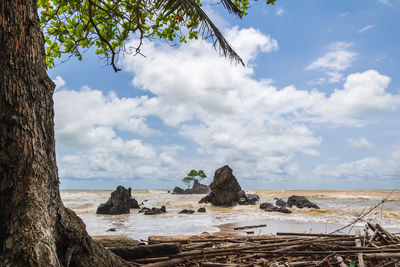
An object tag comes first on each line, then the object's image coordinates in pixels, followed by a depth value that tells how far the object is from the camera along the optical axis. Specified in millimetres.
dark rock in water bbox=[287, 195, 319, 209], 25688
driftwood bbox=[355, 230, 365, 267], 3852
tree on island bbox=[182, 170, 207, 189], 84000
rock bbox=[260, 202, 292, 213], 20925
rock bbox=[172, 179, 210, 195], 72500
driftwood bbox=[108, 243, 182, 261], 4195
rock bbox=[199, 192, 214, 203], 31938
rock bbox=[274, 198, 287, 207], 27697
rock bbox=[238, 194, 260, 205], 30078
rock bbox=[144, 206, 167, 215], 20634
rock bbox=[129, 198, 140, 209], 25656
